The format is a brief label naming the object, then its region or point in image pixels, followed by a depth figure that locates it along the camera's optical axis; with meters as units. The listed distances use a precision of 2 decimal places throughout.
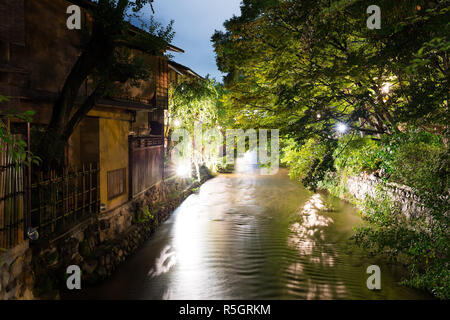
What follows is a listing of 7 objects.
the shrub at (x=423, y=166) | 6.24
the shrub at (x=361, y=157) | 9.77
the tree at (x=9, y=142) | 3.54
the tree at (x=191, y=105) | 16.64
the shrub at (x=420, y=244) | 6.14
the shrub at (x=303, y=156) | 9.09
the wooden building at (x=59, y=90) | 6.48
